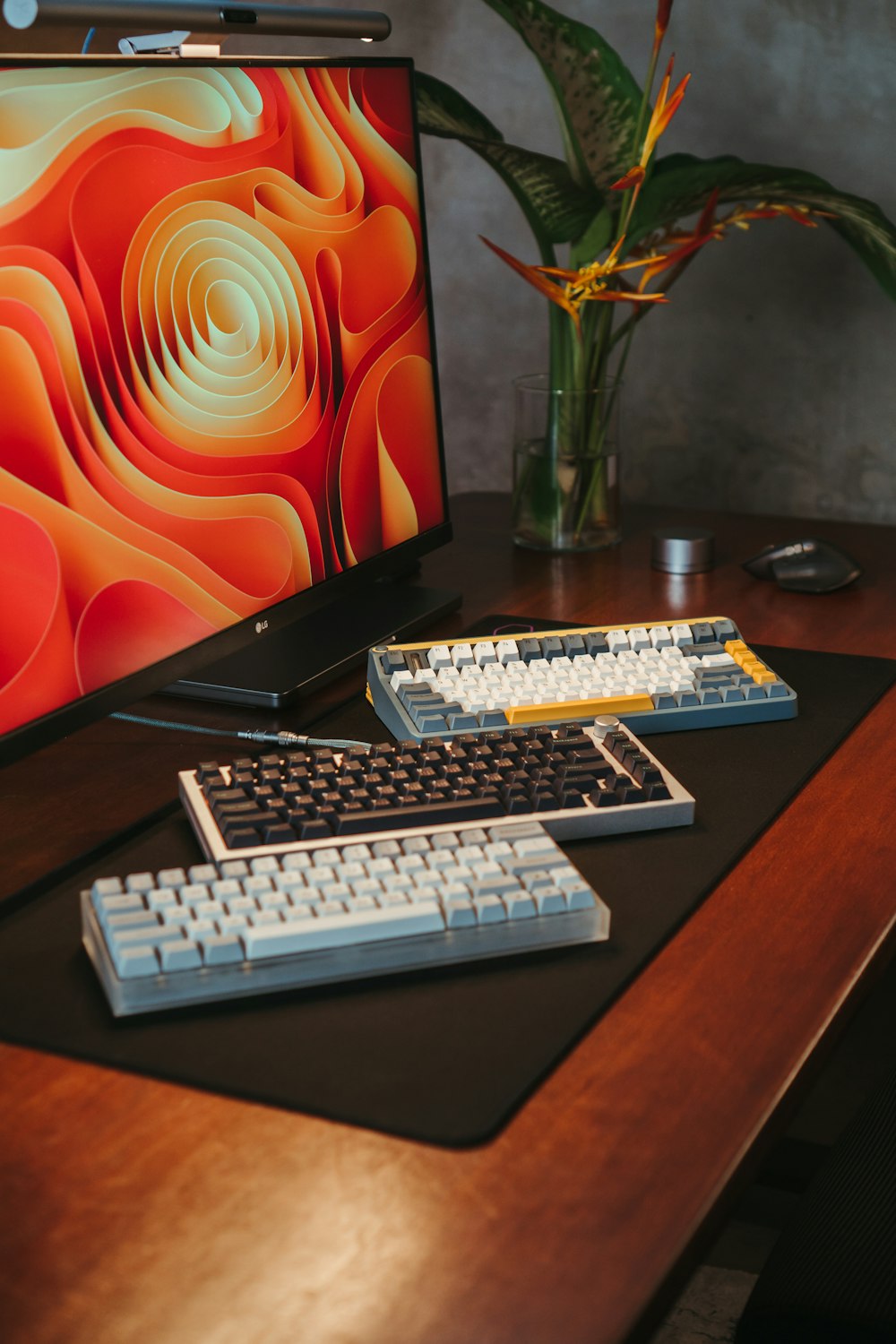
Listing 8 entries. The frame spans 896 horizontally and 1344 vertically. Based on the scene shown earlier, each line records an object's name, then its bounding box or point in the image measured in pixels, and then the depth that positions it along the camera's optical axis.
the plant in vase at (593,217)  1.34
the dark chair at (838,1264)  0.79
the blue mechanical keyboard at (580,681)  0.99
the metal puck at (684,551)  1.41
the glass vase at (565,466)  1.46
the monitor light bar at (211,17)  0.96
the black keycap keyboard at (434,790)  0.80
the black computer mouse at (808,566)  1.34
